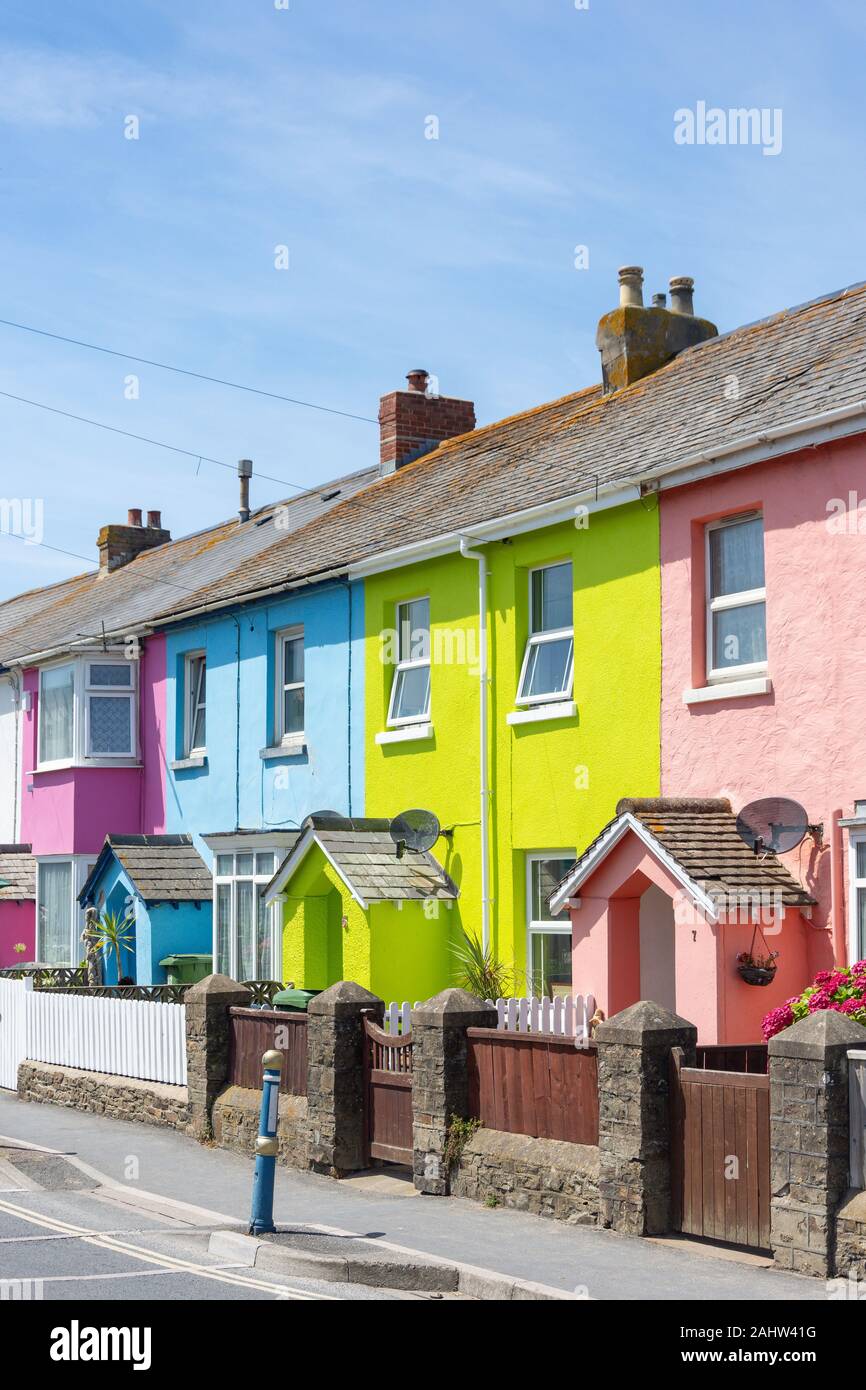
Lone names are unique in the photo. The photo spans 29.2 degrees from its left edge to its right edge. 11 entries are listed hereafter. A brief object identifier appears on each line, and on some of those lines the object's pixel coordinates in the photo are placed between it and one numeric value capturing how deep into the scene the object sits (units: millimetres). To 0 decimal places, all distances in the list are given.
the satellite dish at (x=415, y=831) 18141
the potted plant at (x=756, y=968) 13257
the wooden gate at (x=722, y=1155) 9953
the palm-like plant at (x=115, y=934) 24000
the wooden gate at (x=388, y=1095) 13211
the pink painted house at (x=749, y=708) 13297
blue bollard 10703
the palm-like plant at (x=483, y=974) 16906
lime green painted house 15930
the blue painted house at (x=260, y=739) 20422
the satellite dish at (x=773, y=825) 13461
